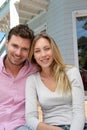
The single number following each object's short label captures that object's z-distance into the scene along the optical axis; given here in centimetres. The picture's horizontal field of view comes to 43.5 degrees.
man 71
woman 67
